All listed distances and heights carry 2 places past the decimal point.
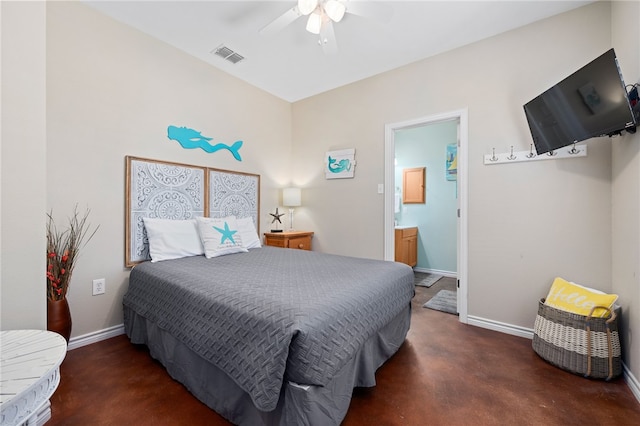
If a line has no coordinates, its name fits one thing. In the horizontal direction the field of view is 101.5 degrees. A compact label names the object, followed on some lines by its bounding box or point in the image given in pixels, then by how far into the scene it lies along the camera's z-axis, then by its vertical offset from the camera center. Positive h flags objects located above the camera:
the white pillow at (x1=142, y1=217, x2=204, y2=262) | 2.21 -0.25
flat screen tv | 1.49 +0.69
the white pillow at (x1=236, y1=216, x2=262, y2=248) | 2.76 -0.24
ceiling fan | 1.71 +1.36
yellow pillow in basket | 1.68 -0.59
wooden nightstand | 3.26 -0.36
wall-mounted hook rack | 2.04 +0.48
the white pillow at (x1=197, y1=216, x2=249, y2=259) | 2.36 -0.25
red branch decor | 1.79 -0.28
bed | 1.04 -0.58
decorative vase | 1.74 -0.73
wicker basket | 1.62 -0.86
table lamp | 3.64 +0.20
